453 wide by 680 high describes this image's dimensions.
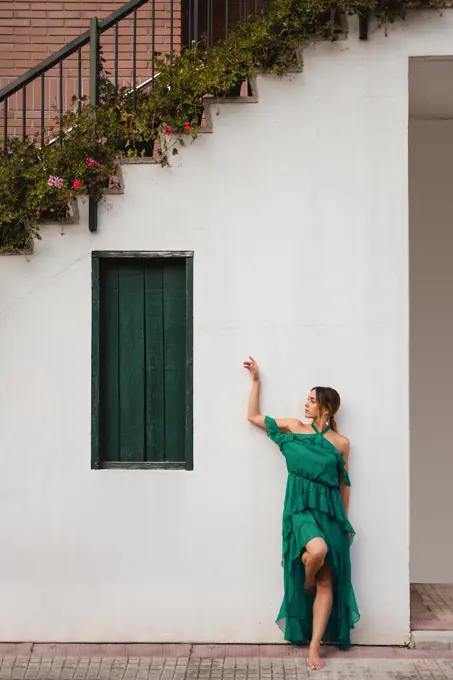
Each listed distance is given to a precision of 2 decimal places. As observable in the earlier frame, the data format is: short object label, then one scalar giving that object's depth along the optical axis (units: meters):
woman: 6.62
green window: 7.09
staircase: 8.63
